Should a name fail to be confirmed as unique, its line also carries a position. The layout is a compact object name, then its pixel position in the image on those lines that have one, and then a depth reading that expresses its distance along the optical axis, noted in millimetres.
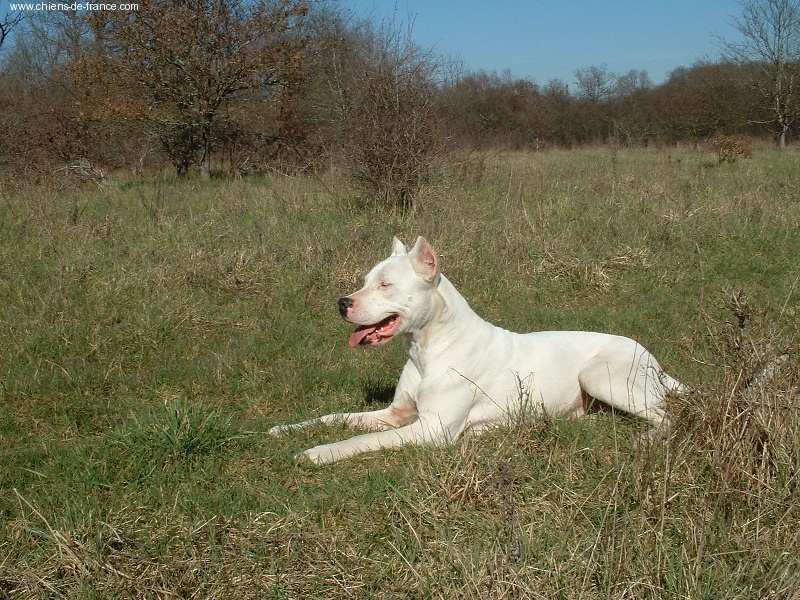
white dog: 3965
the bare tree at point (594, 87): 35109
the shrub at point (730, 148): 16953
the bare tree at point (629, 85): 36500
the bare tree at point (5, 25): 17250
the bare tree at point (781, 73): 25125
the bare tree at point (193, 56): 14336
